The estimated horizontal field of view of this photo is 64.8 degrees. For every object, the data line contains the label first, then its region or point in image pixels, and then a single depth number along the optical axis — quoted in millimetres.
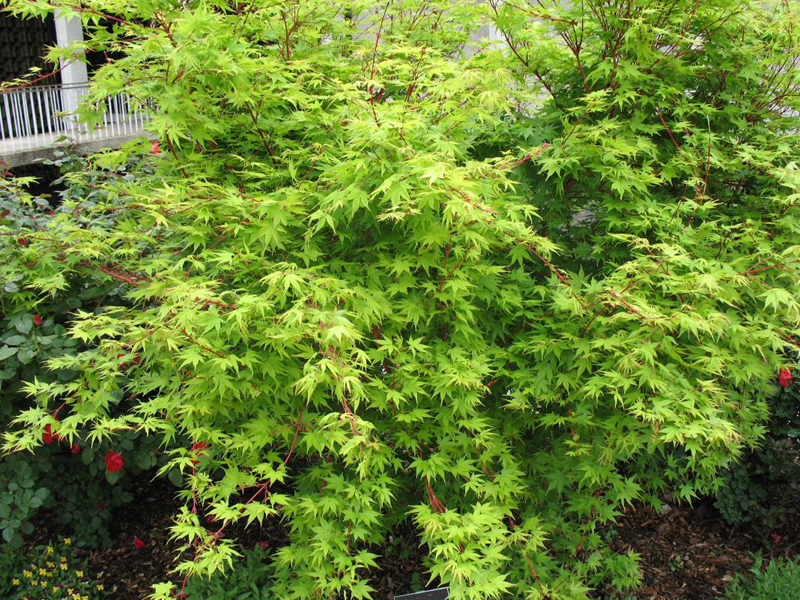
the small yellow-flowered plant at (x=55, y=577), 3988
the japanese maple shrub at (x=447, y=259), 2719
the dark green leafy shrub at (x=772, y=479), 4855
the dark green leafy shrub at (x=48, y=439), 3770
